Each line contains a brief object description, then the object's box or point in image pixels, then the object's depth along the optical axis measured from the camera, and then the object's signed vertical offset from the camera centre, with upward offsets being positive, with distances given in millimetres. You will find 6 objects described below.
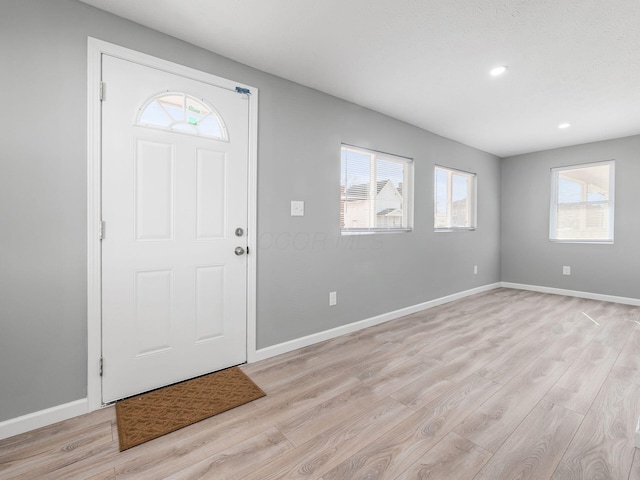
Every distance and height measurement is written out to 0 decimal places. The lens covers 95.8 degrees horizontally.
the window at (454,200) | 4328 +585
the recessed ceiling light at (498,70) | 2420 +1421
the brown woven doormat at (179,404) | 1627 -1107
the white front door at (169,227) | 1877 +37
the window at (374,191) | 3189 +531
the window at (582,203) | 4473 +566
